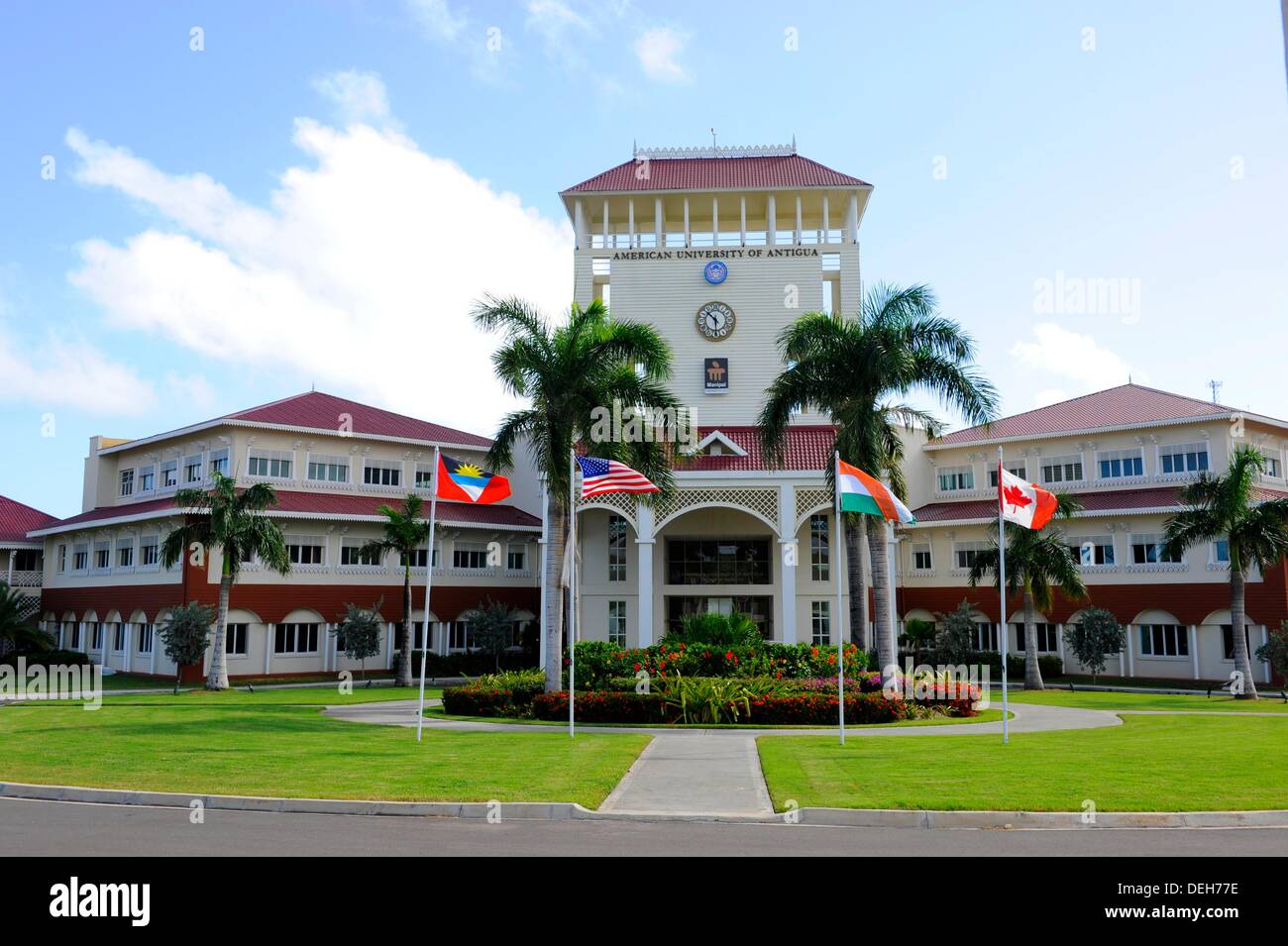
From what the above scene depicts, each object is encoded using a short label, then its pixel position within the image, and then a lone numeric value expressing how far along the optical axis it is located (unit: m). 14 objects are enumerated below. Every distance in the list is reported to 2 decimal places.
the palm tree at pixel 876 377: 25.84
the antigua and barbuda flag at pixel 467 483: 19.81
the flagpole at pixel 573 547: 21.56
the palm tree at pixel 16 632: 38.41
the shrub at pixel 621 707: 22.56
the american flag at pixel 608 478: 21.05
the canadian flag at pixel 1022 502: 19.44
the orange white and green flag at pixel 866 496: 19.72
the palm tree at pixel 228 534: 34.16
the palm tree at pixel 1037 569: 36.38
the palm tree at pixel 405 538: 37.78
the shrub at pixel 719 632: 27.48
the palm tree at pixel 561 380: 24.67
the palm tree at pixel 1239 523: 31.92
